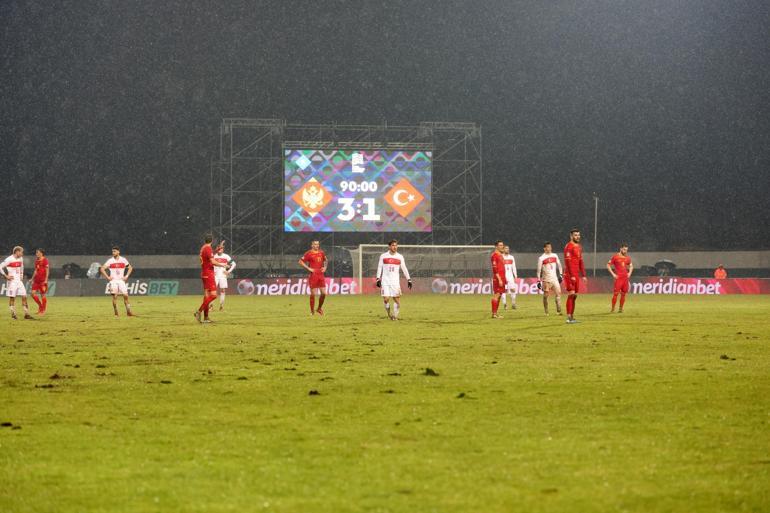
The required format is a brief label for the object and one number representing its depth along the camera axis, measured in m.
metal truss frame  60.03
